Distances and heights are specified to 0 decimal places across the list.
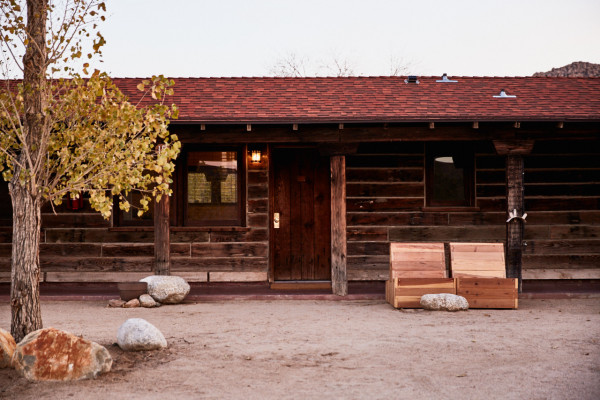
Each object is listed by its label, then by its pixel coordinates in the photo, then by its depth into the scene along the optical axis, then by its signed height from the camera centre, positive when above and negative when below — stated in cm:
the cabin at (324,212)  1204 -7
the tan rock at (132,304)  986 -144
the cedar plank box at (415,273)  959 -98
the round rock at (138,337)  643 -127
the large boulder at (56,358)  546 -126
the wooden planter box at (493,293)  961 -127
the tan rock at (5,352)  577 -126
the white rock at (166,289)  1005 -125
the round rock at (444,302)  931 -137
